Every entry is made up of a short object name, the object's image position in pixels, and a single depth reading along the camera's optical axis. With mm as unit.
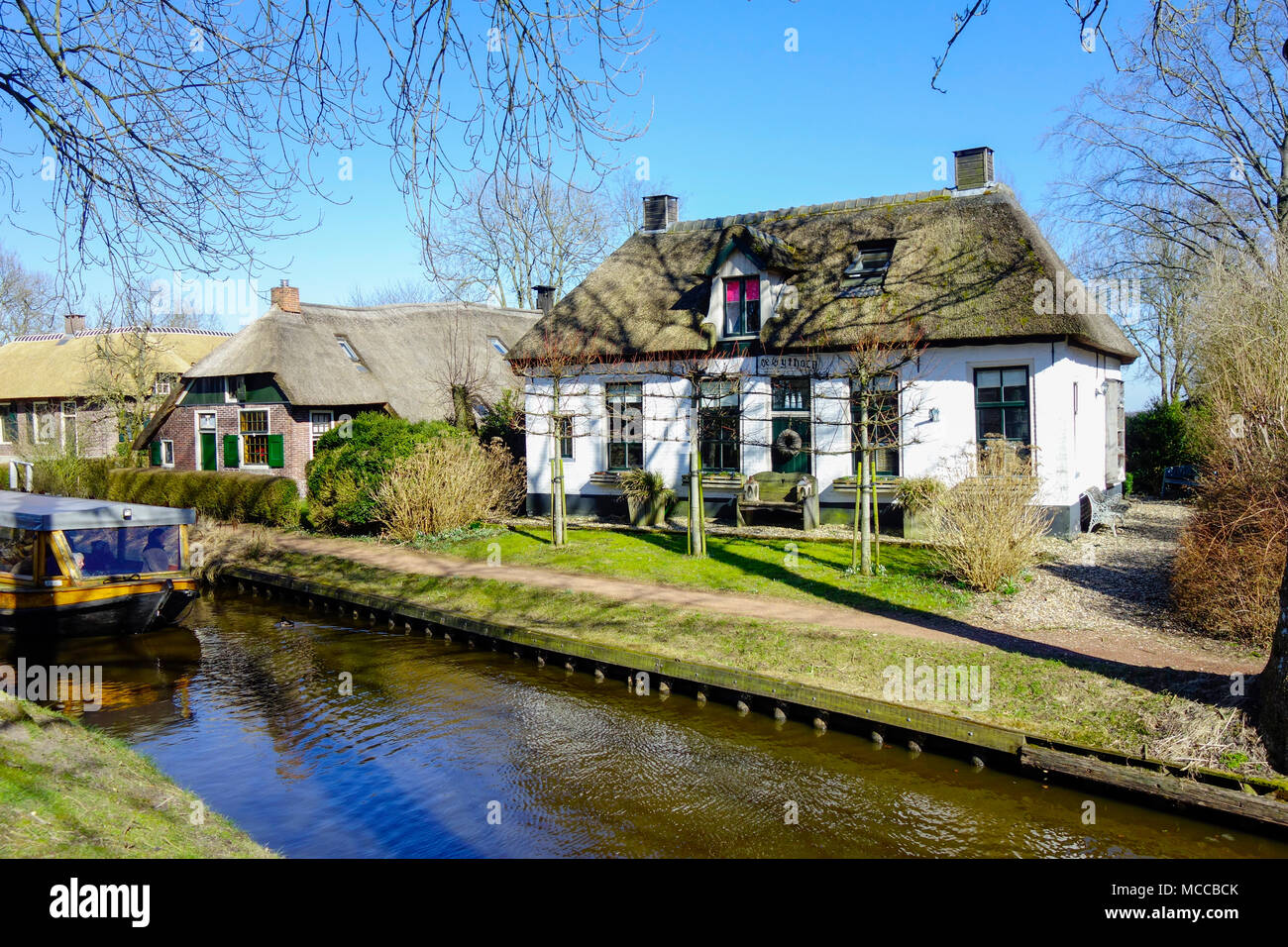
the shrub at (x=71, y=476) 31484
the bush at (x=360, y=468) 22516
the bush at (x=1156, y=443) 28203
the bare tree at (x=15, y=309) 39203
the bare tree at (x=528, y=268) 40906
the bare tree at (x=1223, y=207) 25016
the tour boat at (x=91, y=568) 14438
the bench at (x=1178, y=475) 26922
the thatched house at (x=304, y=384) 29781
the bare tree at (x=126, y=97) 5559
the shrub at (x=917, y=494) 18312
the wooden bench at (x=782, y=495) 19844
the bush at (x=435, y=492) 21703
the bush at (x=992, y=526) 14055
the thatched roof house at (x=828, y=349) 18578
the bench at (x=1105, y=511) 19516
